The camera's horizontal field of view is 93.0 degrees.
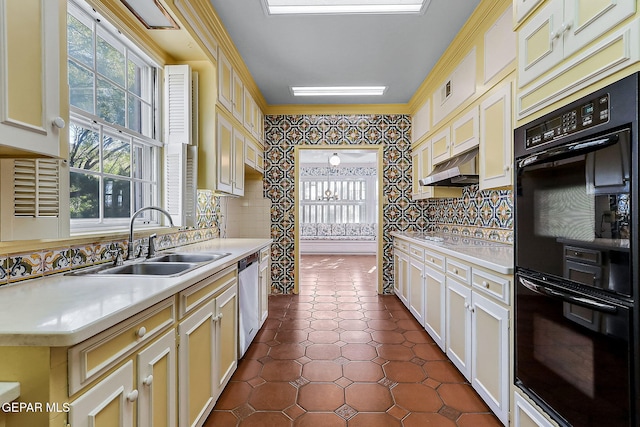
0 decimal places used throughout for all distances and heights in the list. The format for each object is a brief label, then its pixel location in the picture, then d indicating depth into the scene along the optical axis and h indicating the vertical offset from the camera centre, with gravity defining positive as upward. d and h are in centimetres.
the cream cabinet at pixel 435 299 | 245 -73
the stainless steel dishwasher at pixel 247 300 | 229 -70
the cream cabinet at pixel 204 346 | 137 -70
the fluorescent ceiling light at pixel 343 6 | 222 +154
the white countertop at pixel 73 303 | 75 -28
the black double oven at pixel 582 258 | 90 -16
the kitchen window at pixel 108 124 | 163 +55
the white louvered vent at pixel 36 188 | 112 +10
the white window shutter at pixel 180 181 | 229 +26
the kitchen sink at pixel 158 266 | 153 -29
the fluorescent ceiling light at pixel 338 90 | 370 +155
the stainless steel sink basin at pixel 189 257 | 211 -30
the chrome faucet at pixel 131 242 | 172 -16
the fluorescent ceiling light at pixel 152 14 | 170 +120
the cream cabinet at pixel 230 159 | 260 +53
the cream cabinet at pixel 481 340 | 162 -78
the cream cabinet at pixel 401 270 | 358 -70
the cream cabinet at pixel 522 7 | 132 +93
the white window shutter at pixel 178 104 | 232 +86
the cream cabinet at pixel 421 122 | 362 +119
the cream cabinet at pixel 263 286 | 290 -70
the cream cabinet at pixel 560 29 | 97 +68
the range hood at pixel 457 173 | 257 +37
